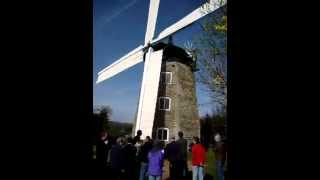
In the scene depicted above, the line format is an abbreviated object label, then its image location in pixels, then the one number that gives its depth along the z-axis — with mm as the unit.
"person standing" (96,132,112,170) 6043
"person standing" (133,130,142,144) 5902
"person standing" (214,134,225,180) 5605
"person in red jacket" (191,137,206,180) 5932
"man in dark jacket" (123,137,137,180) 5458
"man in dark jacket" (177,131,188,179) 6042
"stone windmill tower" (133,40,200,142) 17049
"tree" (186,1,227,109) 8745
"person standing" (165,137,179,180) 6055
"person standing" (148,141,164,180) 5062
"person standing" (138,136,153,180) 5977
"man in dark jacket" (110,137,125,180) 5438
